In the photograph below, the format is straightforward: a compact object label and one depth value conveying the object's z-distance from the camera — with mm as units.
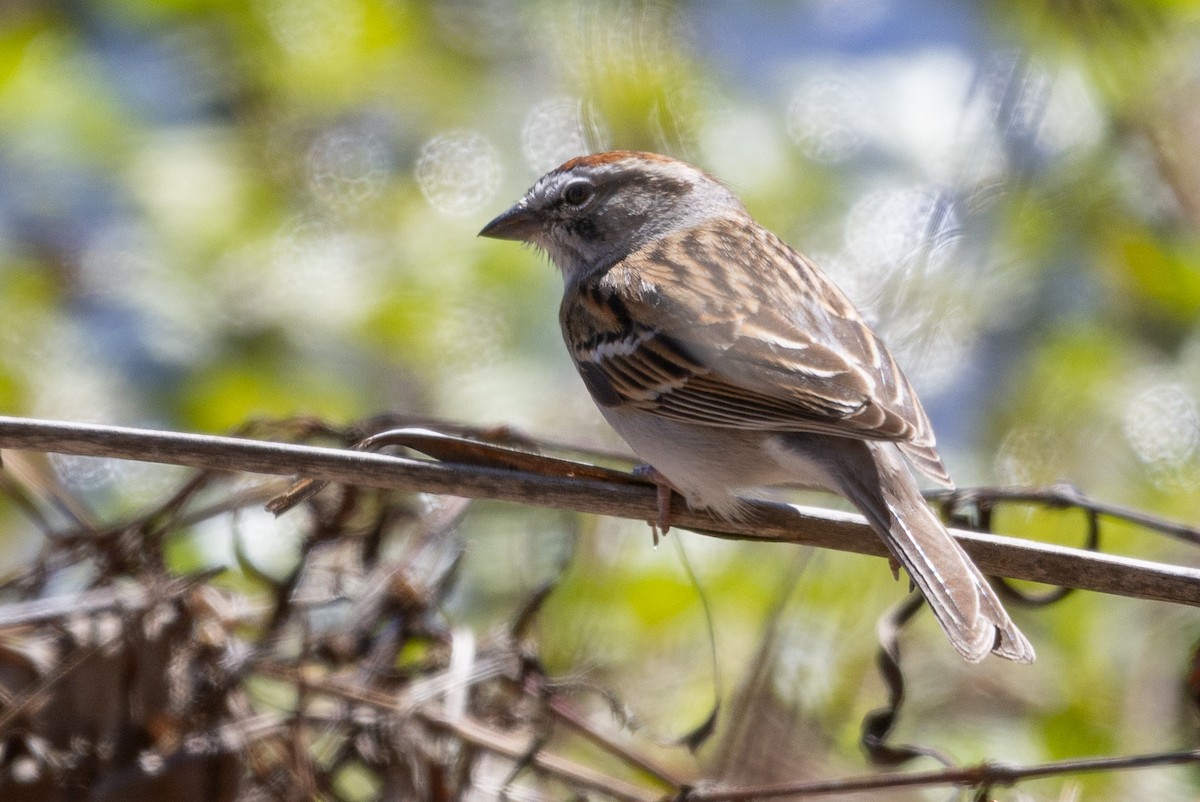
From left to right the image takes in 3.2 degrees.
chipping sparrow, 3178
